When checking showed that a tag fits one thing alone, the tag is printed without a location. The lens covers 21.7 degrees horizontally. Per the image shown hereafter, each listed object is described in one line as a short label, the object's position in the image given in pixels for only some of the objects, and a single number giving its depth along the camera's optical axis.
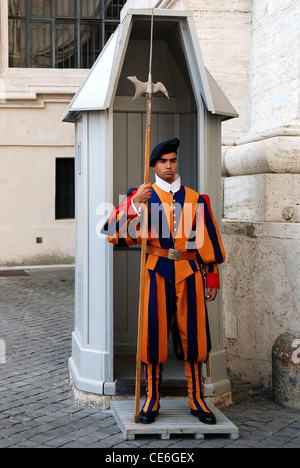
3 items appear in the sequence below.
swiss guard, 4.77
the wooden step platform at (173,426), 4.62
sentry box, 5.29
